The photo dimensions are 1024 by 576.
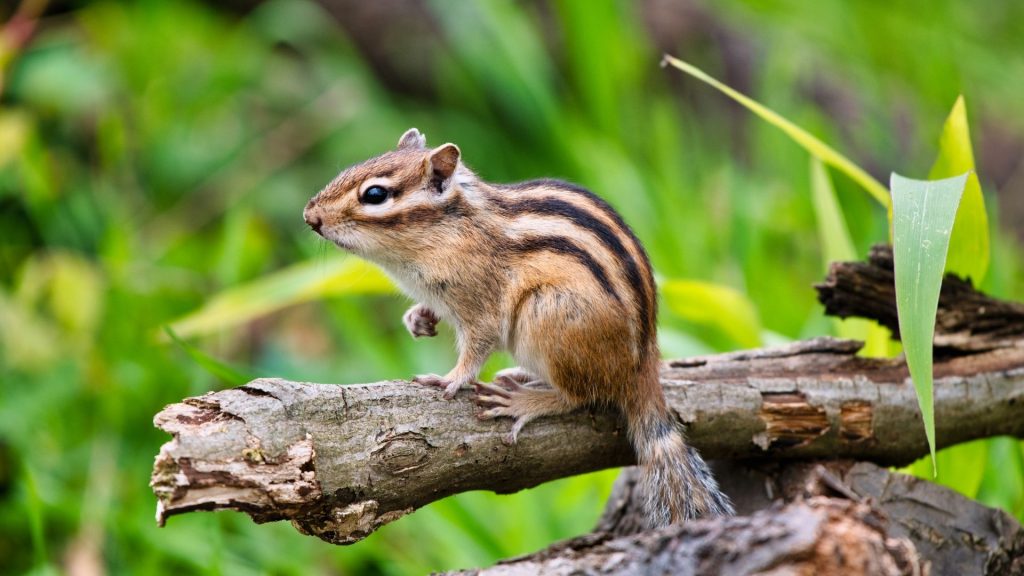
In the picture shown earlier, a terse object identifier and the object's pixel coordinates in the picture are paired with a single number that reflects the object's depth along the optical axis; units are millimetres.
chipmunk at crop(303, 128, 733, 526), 4836
